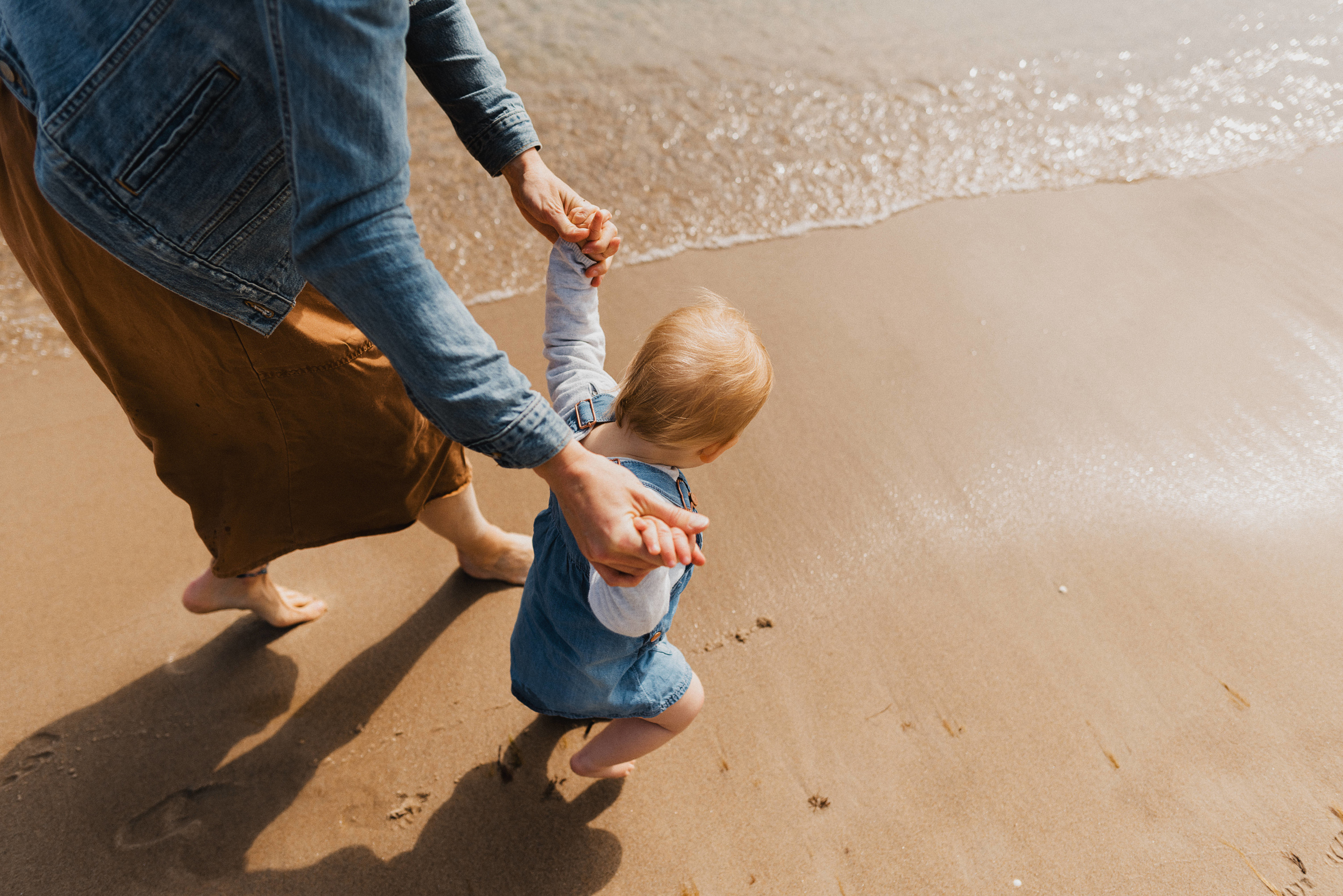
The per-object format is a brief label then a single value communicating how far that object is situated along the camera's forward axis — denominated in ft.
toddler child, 4.19
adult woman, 2.86
